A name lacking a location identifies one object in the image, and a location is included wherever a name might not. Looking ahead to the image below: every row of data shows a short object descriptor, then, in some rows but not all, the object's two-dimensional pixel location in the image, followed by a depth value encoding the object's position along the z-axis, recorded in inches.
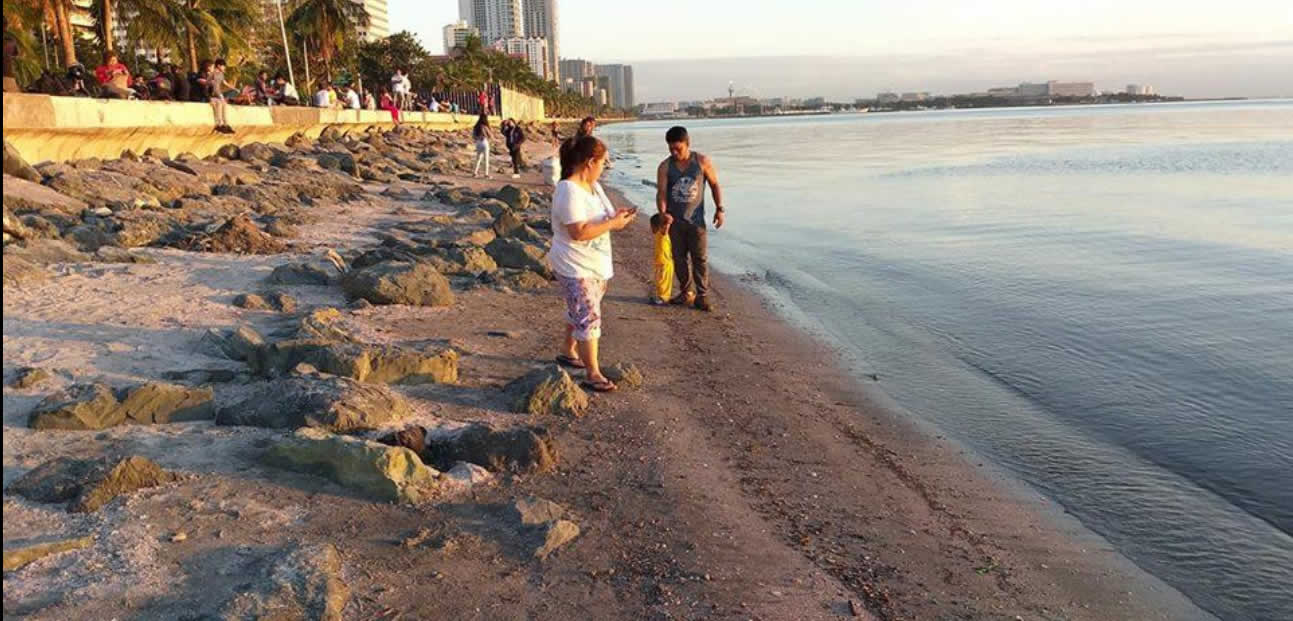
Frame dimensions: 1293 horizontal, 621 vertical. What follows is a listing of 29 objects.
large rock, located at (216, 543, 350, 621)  121.6
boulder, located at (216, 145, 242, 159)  713.0
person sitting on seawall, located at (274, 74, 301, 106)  1101.1
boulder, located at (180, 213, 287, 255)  351.8
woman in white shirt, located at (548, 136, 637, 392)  215.5
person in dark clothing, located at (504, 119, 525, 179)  988.6
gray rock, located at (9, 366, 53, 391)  191.6
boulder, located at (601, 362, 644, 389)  234.8
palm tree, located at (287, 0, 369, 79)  1999.3
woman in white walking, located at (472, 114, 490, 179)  894.4
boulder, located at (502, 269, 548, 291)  350.9
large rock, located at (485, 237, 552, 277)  380.8
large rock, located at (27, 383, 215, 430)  175.5
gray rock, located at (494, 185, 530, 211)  616.4
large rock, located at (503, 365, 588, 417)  209.3
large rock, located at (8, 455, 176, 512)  147.2
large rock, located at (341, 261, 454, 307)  298.5
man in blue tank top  336.2
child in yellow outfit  333.2
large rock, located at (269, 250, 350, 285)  312.3
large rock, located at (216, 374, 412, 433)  180.1
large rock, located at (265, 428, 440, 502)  158.6
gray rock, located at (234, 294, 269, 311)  276.2
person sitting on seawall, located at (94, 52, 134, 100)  635.5
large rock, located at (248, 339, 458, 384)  211.9
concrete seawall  471.5
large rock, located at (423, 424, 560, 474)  175.6
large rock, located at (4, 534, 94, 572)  127.6
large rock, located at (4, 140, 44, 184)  384.7
